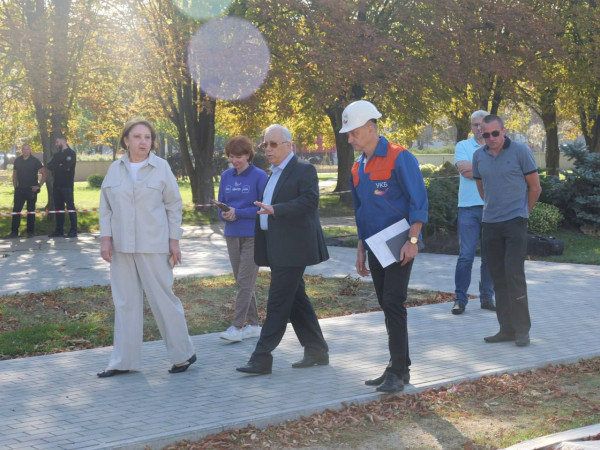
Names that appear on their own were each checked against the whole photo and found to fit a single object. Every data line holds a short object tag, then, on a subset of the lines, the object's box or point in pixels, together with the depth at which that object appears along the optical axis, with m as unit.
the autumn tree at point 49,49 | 20.36
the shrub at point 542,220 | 18.56
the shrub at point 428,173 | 20.47
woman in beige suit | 6.71
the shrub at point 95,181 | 47.91
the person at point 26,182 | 20.11
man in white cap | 6.15
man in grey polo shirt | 7.93
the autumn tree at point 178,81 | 23.88
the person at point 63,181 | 19.48
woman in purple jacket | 8.10
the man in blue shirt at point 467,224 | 9.41
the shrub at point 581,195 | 19.22
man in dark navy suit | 6.69
